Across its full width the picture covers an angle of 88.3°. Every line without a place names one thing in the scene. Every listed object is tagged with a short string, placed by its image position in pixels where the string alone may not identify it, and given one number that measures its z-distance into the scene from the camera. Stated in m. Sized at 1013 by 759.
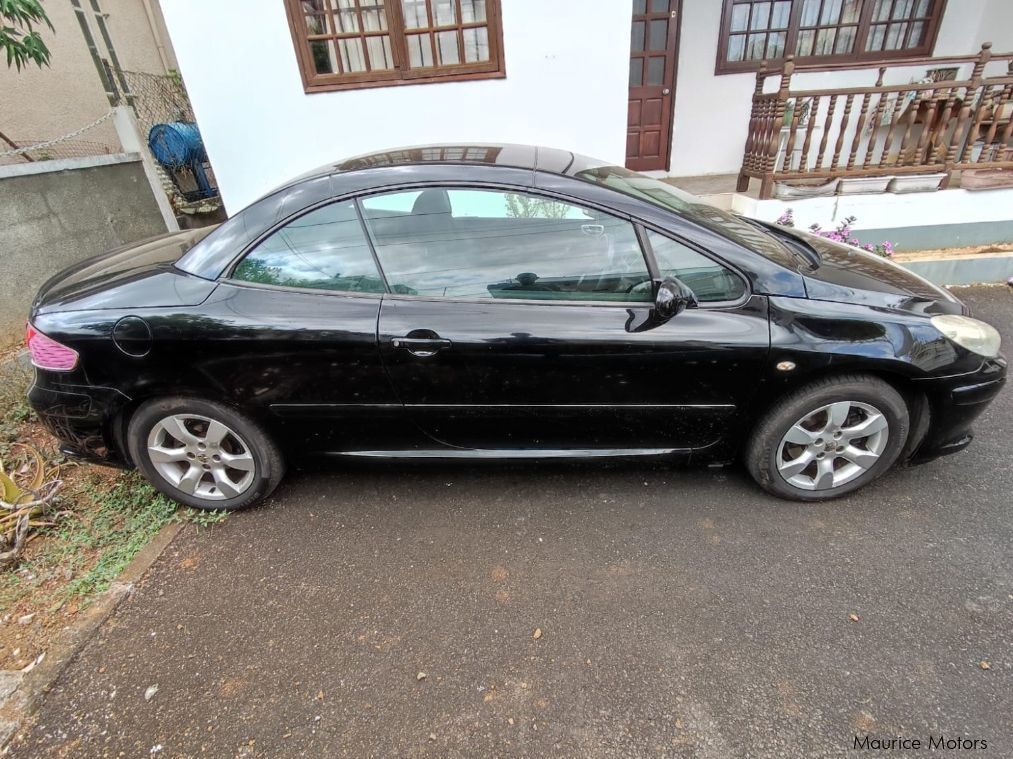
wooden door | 6.31
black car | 2.13
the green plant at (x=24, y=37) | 3.30
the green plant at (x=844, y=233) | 4.52
